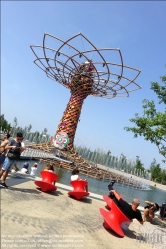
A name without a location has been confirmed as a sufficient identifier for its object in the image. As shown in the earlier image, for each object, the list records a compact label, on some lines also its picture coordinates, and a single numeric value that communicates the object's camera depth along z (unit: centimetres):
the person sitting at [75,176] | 554
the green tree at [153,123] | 544
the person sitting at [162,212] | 583
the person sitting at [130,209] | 369
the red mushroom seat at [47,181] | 478
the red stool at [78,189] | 500
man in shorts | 432
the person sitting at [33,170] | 816
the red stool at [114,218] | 362
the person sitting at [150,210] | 500
